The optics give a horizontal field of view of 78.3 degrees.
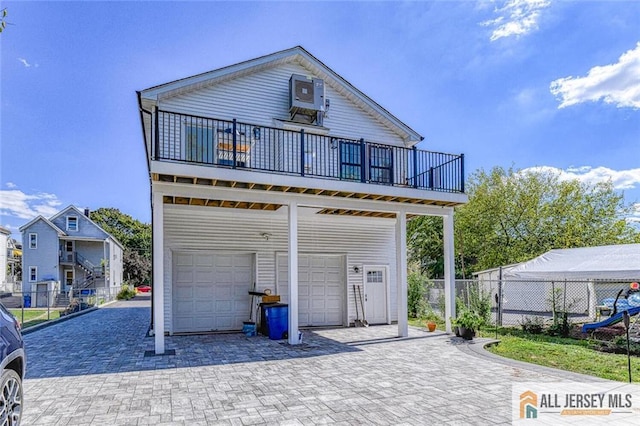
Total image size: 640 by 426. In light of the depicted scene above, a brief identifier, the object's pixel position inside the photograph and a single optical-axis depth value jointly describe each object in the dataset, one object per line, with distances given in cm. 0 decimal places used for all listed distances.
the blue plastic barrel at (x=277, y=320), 968
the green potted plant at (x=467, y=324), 955
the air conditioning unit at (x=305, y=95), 1126
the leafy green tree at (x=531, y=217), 2244
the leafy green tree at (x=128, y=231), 5056
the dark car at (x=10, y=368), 342
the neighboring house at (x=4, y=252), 3397
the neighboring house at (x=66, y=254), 3069
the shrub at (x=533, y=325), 1136
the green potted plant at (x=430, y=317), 1353
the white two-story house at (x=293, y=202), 928
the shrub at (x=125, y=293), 3036
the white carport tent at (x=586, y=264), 1185
